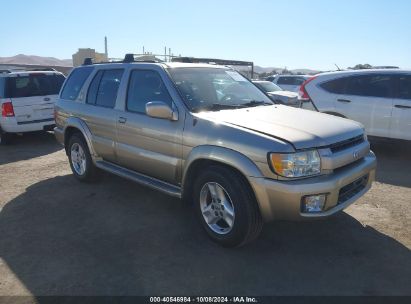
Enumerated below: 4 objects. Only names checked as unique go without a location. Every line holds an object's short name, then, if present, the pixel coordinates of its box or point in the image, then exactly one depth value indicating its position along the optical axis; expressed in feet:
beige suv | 10.96
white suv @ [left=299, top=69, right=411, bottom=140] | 23.11
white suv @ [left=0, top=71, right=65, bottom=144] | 29.09
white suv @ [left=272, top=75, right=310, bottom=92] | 60.18
